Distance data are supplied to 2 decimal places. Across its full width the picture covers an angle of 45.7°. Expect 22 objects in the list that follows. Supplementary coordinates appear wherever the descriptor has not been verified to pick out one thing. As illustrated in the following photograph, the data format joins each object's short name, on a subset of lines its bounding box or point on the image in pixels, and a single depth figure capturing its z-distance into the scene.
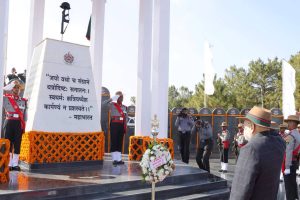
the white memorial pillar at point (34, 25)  11.23
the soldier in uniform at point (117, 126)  9.52
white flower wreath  5.36
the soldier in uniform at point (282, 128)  10.57
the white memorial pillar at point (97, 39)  11.77
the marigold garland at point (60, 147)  7.96
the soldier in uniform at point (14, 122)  7.89
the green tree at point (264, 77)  48.88
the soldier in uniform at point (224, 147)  12.13
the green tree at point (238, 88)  46.10
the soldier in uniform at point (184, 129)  11.72
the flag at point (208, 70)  24.06
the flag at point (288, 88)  19.03
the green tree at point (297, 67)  37.34
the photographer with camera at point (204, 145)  10.47
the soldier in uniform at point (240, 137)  11.38
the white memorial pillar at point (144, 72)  10.80
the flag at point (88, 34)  13.26
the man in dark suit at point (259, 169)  2.82
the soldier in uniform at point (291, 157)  7.36
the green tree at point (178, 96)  68.65
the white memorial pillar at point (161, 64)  10.27
